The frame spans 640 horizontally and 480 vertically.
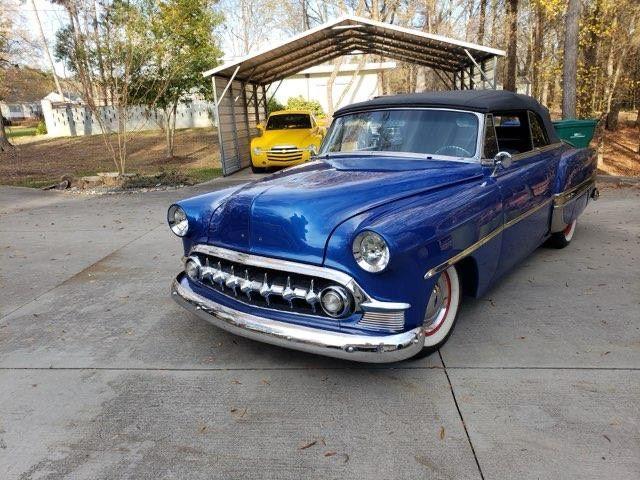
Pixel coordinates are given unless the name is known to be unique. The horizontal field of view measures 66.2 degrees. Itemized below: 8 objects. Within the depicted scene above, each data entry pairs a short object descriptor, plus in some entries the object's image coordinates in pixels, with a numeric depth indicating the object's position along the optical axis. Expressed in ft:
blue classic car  8.56
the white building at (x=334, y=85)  76.84
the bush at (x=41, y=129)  98.58
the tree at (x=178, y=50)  45.19
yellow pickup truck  39.19
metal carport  38.24
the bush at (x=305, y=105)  75.36
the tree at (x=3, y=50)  70.18
